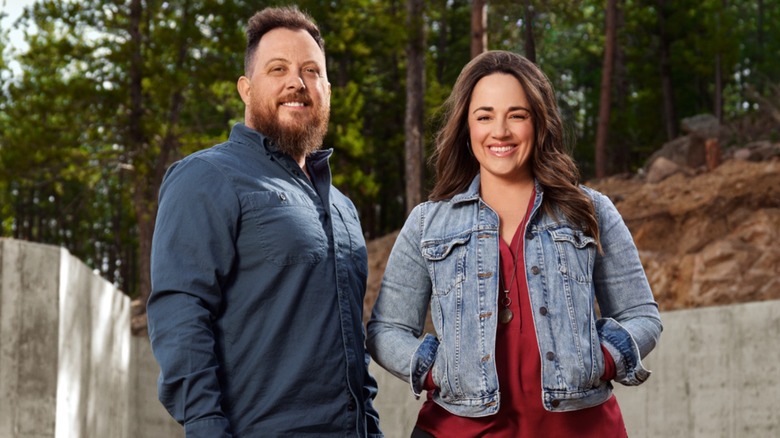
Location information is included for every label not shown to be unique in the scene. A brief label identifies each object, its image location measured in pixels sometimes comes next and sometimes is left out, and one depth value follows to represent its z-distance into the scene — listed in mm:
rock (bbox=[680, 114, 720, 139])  20406
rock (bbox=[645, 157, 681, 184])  17625
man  3123
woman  3127
